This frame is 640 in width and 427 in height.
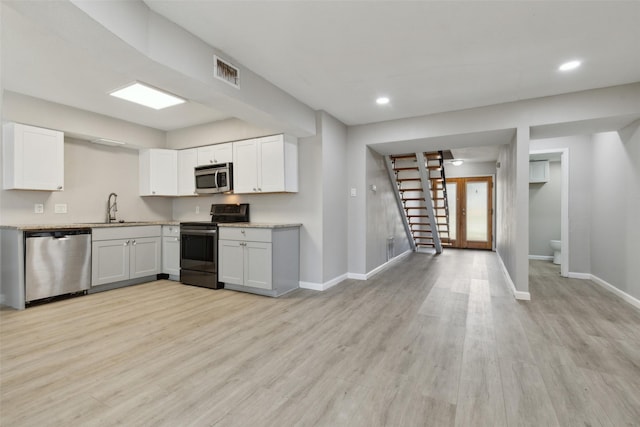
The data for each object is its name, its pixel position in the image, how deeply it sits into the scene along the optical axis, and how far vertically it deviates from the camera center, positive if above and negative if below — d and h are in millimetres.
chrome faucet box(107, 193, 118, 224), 4668 +73
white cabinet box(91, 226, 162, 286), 3949 -560
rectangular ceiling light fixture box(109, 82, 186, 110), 3188 +1314
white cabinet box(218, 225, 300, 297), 3771 -598
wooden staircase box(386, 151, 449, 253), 5984 +433
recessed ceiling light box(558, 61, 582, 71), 2869 +1395
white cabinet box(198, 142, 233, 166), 4598 +924
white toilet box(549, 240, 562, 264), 5961 -764
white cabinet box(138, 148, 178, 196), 4977 +691
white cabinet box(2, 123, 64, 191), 3514 +677
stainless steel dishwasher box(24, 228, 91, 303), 3352 -563
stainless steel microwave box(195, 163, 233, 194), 4520 +535
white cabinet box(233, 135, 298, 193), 4137 +676
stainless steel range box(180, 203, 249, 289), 4168 -561
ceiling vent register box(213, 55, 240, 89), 2660 +1288
